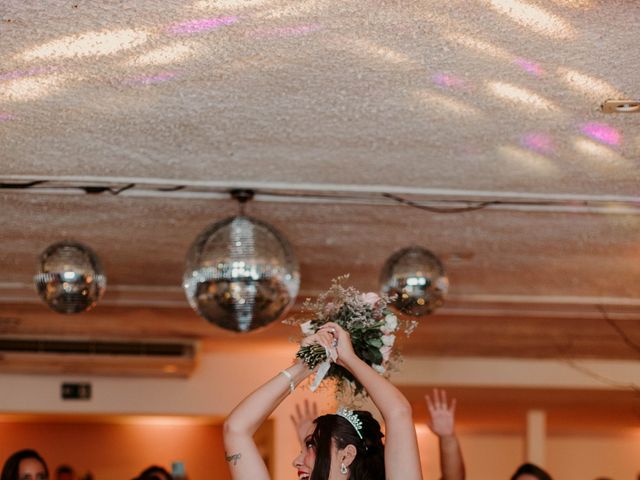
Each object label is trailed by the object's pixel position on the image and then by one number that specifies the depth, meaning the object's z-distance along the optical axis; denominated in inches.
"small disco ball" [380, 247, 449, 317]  166.9
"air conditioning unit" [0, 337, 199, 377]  286.4
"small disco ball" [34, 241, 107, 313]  160.7
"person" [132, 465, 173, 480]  218.5
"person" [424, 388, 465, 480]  147.9
